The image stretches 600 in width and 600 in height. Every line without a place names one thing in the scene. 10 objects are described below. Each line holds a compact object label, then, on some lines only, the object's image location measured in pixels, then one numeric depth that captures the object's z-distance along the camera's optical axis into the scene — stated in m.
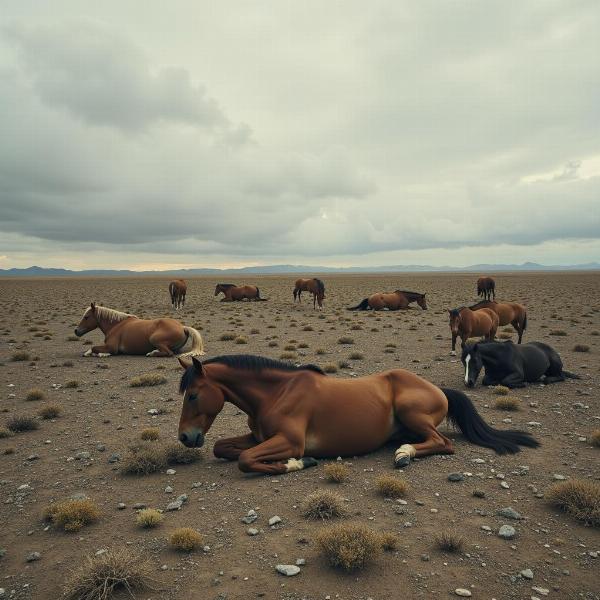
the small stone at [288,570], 3.88
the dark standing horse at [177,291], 32.84
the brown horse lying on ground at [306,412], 5.80
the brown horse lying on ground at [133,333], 14.77
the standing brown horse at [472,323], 14.46
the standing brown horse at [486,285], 37.28
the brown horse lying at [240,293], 39.59
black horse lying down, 10.38
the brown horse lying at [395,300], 30.69
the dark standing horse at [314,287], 32.50
